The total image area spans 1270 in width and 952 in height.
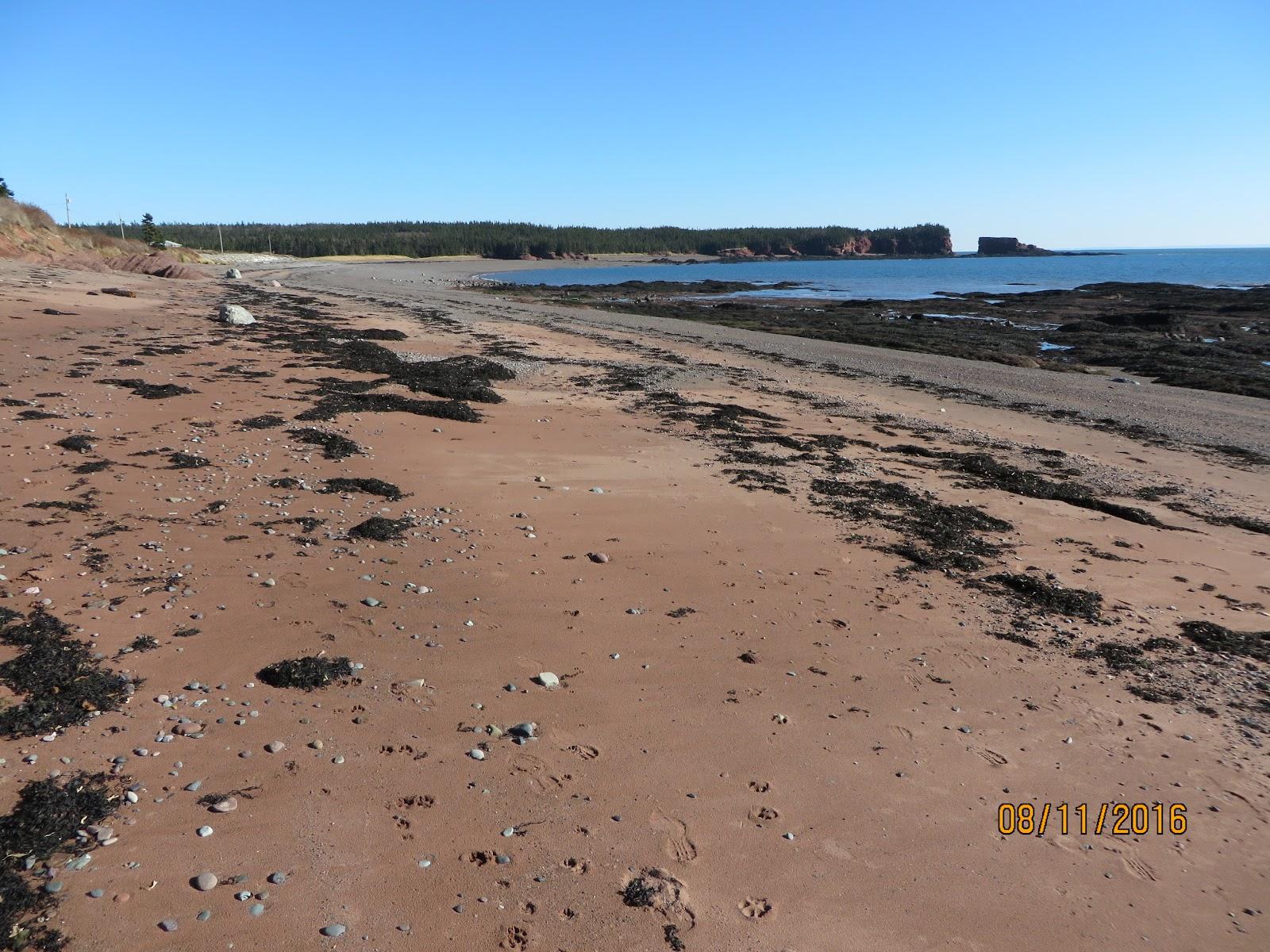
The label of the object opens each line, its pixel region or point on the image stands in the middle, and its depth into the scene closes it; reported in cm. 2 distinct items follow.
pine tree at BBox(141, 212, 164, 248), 6444
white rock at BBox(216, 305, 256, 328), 2112
